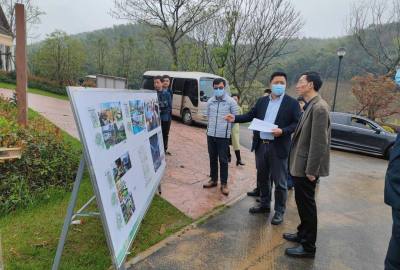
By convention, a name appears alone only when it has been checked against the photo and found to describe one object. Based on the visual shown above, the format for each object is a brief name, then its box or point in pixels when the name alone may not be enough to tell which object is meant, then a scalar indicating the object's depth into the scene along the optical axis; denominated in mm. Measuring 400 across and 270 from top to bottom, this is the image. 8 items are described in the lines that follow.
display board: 2127
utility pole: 5984
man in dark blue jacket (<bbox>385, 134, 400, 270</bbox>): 2250
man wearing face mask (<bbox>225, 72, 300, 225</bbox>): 4309
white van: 14445
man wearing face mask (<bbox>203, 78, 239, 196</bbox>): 5262
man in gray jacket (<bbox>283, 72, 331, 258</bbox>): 3373
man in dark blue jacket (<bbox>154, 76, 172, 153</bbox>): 6957
